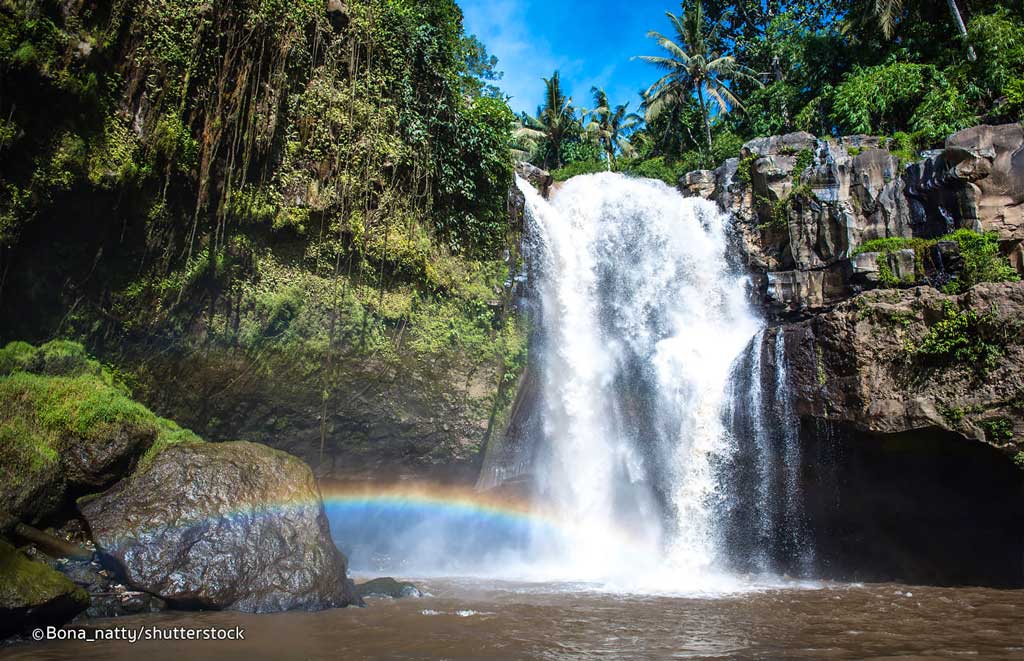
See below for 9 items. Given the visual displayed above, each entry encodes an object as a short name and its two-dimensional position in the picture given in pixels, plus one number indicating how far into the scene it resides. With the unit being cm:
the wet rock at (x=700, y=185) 1981
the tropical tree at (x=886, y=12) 2286
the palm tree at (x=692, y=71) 2995
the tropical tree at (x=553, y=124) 3491
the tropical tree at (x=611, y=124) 3747
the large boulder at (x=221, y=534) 745
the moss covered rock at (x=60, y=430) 782
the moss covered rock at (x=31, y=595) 579
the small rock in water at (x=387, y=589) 929
